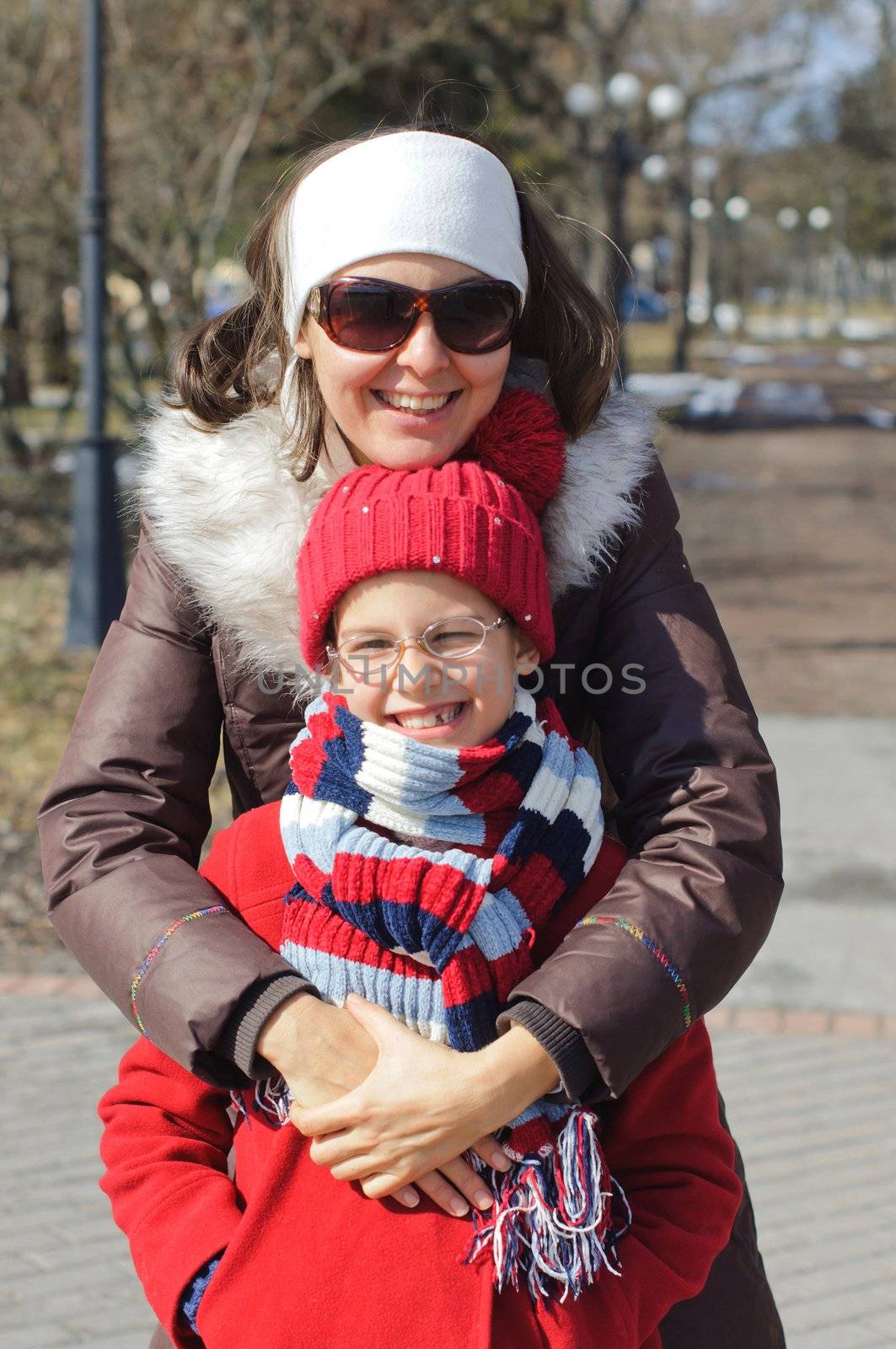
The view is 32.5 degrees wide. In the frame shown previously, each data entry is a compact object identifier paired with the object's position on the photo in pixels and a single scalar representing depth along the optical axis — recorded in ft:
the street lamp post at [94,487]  28.55
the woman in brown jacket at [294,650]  5.53
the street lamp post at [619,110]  62.08
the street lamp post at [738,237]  139.44
